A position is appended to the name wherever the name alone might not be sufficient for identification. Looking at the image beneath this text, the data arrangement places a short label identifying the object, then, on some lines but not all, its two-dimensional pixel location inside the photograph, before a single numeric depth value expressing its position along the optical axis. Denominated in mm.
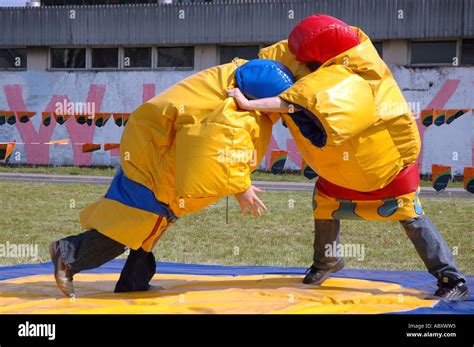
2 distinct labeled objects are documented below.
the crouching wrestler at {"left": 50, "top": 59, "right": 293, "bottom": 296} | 4059
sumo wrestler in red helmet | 4145
